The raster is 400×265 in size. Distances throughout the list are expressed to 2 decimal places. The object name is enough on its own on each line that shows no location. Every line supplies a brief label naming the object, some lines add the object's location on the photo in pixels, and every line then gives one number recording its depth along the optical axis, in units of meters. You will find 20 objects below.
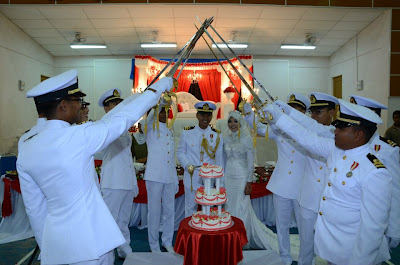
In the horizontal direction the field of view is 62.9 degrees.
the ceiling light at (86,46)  10.42
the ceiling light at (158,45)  10.46
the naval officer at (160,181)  3.85
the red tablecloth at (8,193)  4.78
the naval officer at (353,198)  1.75
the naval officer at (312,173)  2.94
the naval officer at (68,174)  1.57
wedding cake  2.89
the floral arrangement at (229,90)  11.26
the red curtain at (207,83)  12.06
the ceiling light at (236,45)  10.47
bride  4.04
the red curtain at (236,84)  11.51
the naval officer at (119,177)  3.47
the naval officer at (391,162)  2.14
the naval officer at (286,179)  3.40
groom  4.10
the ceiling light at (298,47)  10.84
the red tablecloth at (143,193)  4.75
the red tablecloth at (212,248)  2.77
